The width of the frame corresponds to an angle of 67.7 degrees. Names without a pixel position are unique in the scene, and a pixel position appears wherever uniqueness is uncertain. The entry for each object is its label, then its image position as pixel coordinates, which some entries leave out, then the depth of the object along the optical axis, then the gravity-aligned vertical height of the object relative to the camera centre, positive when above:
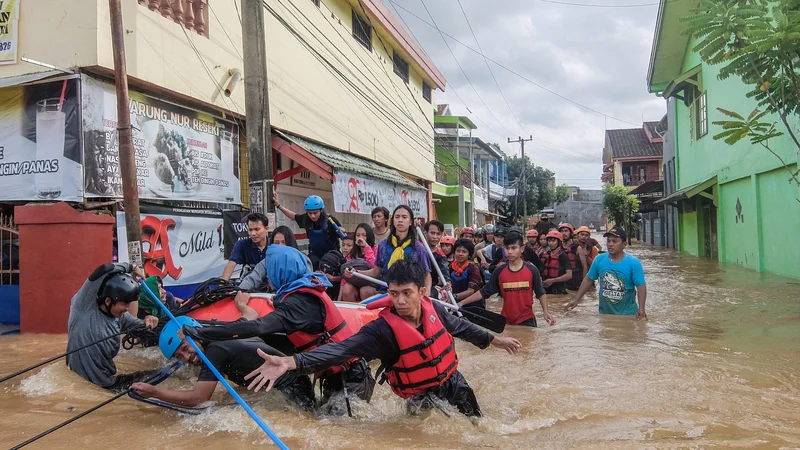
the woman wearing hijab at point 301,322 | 3.77 -0.55
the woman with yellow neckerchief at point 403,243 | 6.05 -0.08
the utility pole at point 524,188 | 45.44 +3.46
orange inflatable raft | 4.64 -0.57
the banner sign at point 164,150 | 7.20 +1.28
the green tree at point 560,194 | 53.09 +3.38
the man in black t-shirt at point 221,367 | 3.76 -0.84
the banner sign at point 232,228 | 9.66 +0.19
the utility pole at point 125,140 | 6.40 +1.10
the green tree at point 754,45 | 6.57 +2.07
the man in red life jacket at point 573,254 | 10.74 -0.43
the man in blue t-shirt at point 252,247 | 6.15 -0.08
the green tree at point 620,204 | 34.62 +1.51
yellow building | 7.14 +2.67
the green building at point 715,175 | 12.81 +1.40
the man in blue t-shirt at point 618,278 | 6.96 -0.57
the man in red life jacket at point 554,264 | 10.09 -0.57
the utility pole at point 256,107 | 6.78 +1.50
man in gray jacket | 4.39 -0.55
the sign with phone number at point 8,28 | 7.35 +2.70
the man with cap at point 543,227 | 11.31 +0.09
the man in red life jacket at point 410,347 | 3.51 -0.66
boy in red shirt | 6.68 -0.61
